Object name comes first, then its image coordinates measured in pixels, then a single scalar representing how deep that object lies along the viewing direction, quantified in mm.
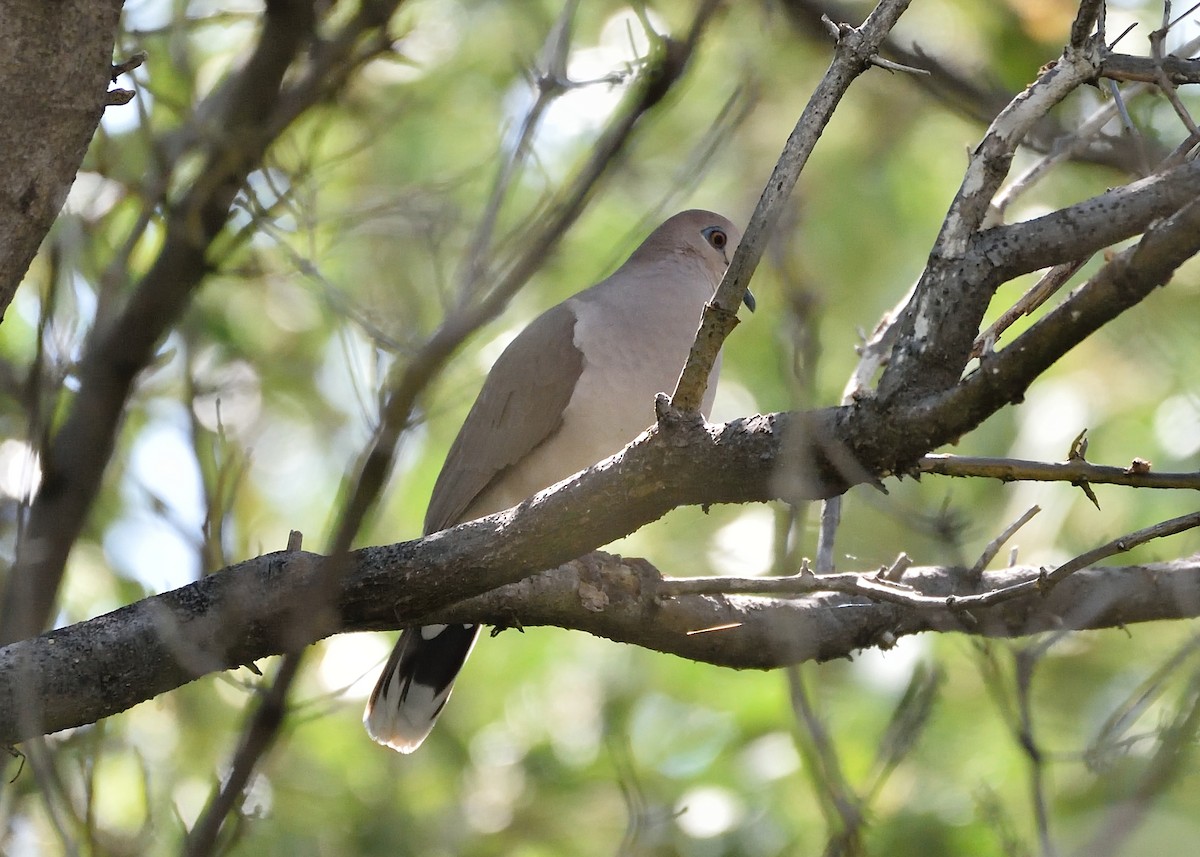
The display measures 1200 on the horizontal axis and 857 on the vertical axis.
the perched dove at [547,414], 6957
